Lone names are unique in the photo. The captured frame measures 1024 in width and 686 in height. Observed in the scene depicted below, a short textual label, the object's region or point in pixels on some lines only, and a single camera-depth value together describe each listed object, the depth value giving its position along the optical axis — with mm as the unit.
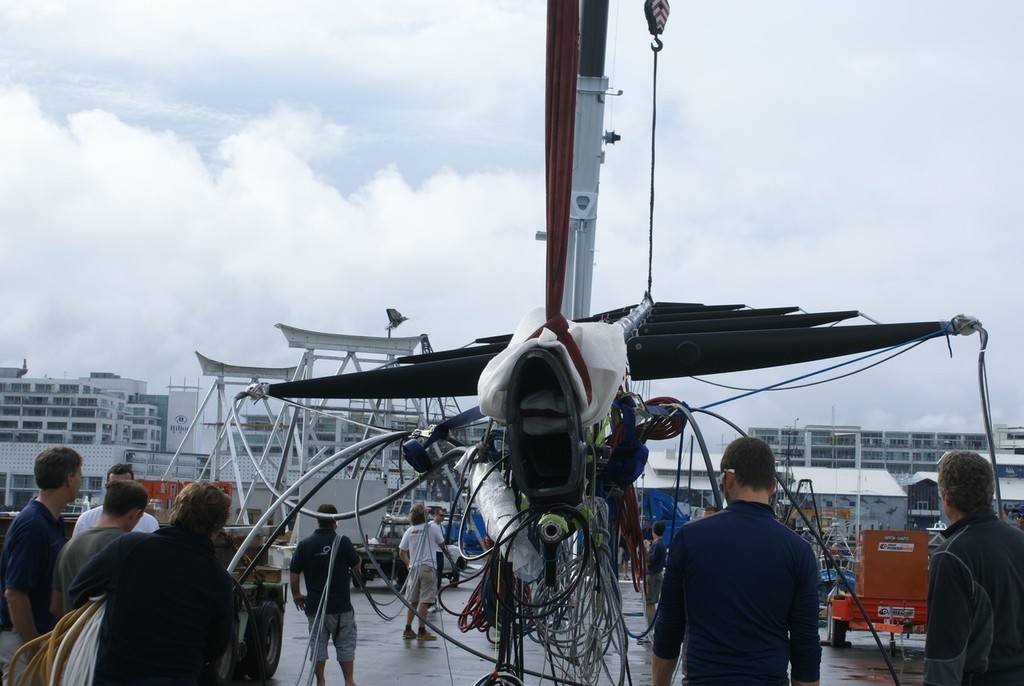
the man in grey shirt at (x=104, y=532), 5094
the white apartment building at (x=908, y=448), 187325
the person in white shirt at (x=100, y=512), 6441
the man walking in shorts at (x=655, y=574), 13030
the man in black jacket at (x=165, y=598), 4152
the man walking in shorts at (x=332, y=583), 8922
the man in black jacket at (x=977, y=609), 3881
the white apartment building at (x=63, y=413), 164875
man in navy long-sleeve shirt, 3814
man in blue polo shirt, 5277
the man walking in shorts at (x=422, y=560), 13094
